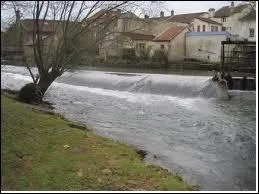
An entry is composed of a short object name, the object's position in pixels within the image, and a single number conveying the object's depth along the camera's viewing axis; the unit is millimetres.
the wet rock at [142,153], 8620
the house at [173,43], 42416
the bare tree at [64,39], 14938
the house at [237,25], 42453
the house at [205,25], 45388
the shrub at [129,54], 39412
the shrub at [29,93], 13828
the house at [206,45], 41094
